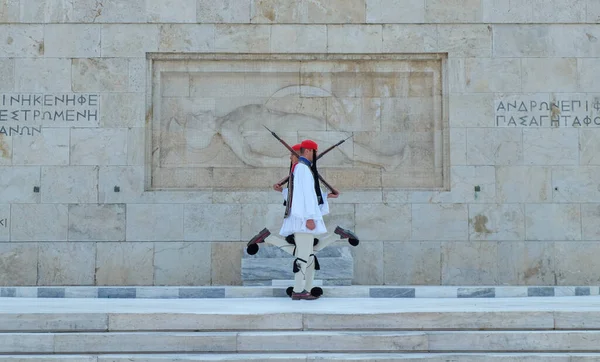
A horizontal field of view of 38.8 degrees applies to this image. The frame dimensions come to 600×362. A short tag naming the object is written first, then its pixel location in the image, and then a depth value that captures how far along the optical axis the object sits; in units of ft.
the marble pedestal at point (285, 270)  42.29
